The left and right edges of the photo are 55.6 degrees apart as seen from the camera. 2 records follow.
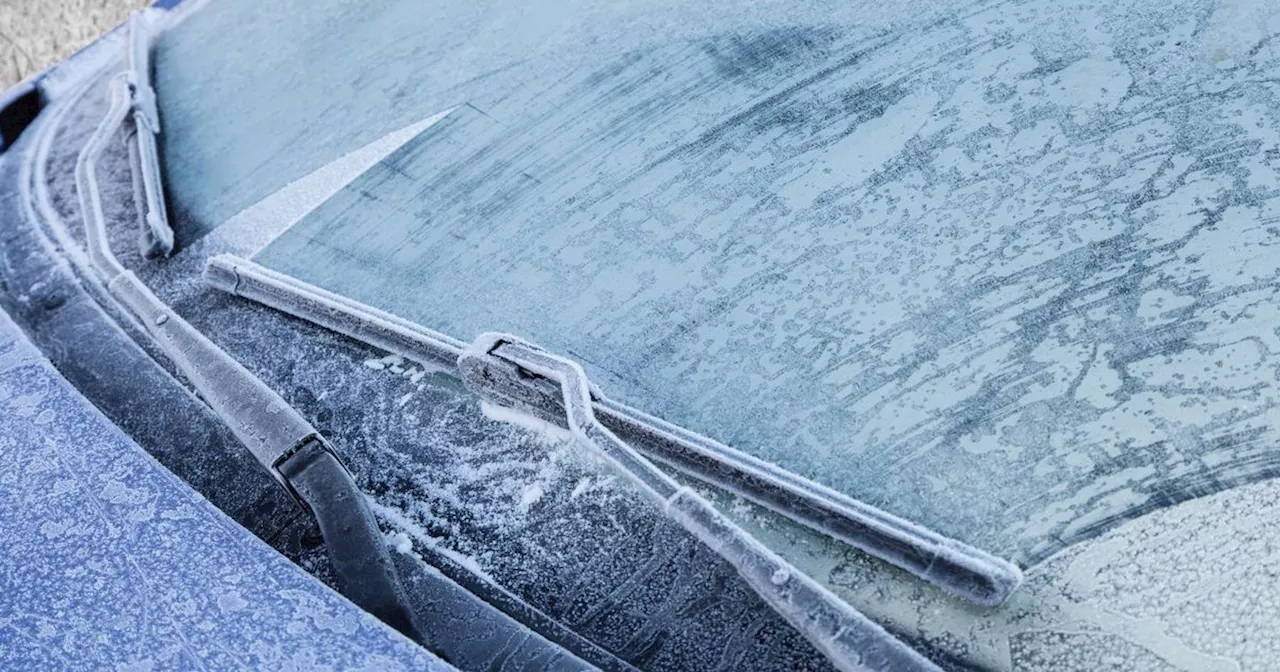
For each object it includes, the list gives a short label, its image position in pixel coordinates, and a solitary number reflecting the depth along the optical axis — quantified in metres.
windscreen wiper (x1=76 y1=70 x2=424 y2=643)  1.13
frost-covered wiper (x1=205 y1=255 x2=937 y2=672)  0.95
